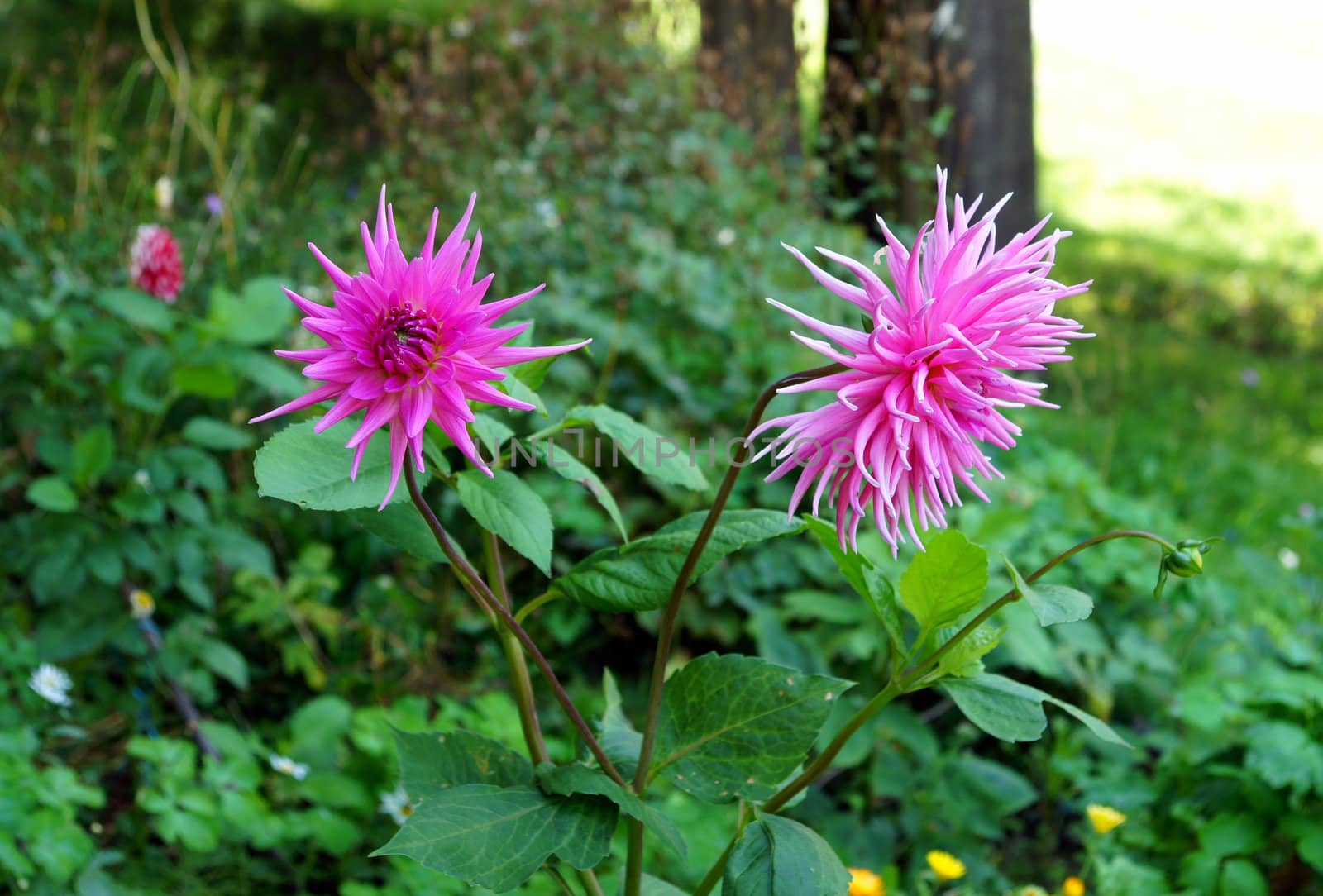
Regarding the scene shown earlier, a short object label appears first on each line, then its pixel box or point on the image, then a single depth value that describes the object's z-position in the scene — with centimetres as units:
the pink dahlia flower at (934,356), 88
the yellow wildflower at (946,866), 183
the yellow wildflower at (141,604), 222
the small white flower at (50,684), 201
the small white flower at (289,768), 202
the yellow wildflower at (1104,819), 189
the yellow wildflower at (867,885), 178
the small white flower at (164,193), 265
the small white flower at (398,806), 196
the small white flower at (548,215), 336
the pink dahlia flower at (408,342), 84
